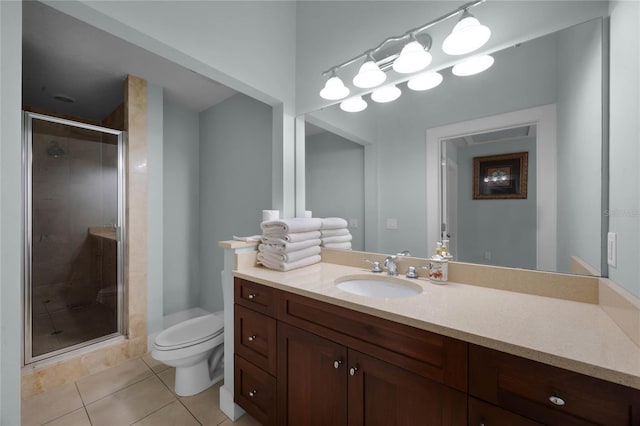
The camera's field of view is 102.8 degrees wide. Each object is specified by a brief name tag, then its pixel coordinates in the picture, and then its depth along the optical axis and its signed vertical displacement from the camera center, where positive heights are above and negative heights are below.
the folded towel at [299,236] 1.51 -0.15
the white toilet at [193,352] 1.62 -0.91
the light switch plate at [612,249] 0.85 -0.12
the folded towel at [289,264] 1.48 -0.31
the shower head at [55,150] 2.01 +0.49
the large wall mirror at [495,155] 0.99 +0.27
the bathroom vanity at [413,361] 0.62 -0.47
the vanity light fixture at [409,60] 1.13 +0.79
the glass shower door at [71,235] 1.88 -0.20
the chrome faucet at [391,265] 1.40 -0.30
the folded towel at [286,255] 1.49 -0.26
